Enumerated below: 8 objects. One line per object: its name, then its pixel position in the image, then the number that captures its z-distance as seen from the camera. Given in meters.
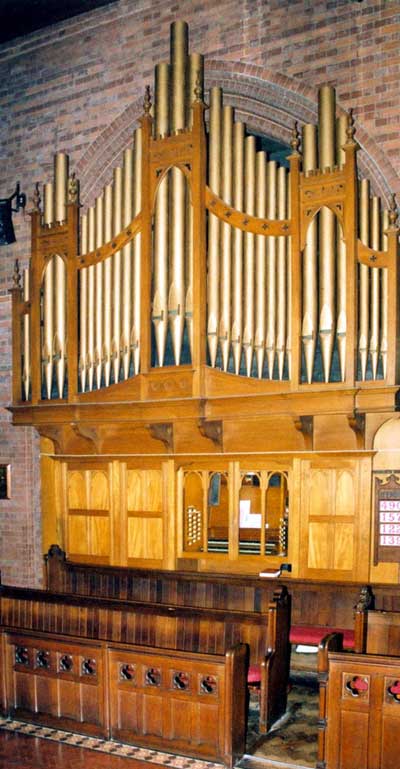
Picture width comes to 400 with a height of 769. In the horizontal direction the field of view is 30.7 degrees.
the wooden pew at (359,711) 4.57
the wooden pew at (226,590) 6.71
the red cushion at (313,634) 6.36
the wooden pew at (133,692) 4.94
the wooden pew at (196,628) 5.56
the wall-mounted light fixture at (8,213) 8.80
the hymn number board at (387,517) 6.64
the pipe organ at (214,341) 5.98
